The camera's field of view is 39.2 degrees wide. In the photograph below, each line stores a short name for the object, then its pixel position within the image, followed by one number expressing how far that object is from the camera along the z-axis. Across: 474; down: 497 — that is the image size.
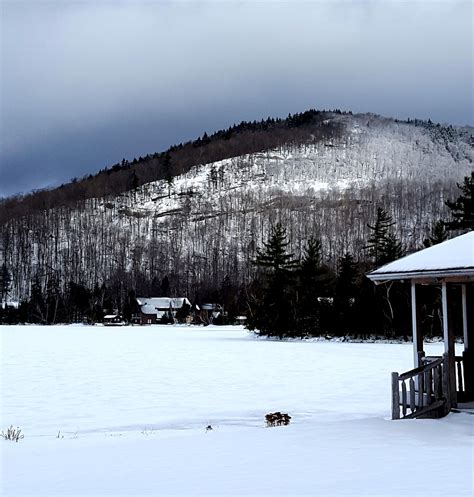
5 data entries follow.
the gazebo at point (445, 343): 11.27
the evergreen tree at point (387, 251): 49.12
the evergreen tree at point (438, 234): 44.75
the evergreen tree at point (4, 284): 132.75
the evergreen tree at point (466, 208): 47.59
